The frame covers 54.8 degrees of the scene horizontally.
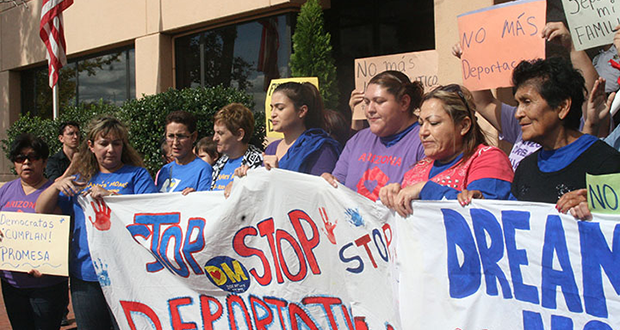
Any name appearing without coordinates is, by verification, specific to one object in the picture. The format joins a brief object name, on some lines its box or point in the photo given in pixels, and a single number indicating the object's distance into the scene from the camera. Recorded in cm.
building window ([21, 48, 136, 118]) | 1179
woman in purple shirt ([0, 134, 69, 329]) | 395
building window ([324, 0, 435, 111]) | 834
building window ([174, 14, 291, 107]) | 899
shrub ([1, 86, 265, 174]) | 800
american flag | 1069
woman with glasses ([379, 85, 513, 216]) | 272
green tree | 696
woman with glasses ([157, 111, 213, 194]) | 420
